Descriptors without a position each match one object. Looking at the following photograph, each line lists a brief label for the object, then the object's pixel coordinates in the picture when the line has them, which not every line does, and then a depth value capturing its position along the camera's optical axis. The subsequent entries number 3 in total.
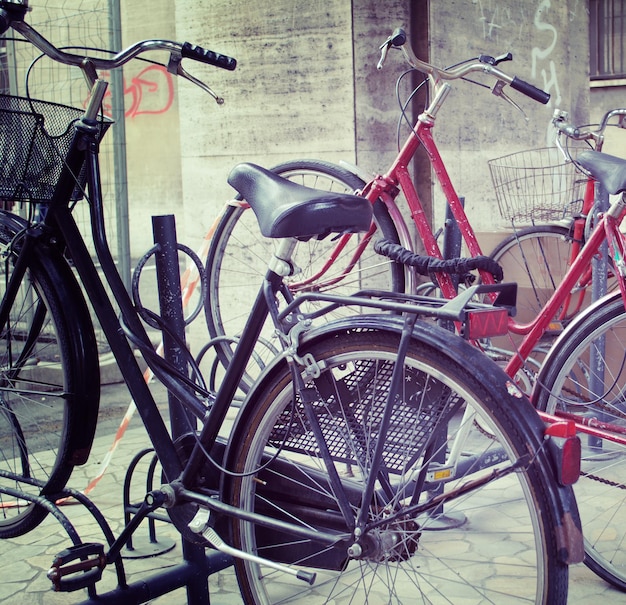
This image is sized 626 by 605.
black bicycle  1.93
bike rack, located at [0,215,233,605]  2.54
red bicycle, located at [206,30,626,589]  2.91
